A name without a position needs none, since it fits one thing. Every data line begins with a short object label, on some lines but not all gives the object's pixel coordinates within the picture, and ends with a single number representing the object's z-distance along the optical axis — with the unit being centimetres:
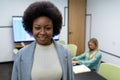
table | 194
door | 509
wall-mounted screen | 432
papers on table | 216
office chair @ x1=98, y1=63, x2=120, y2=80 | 194
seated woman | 262
